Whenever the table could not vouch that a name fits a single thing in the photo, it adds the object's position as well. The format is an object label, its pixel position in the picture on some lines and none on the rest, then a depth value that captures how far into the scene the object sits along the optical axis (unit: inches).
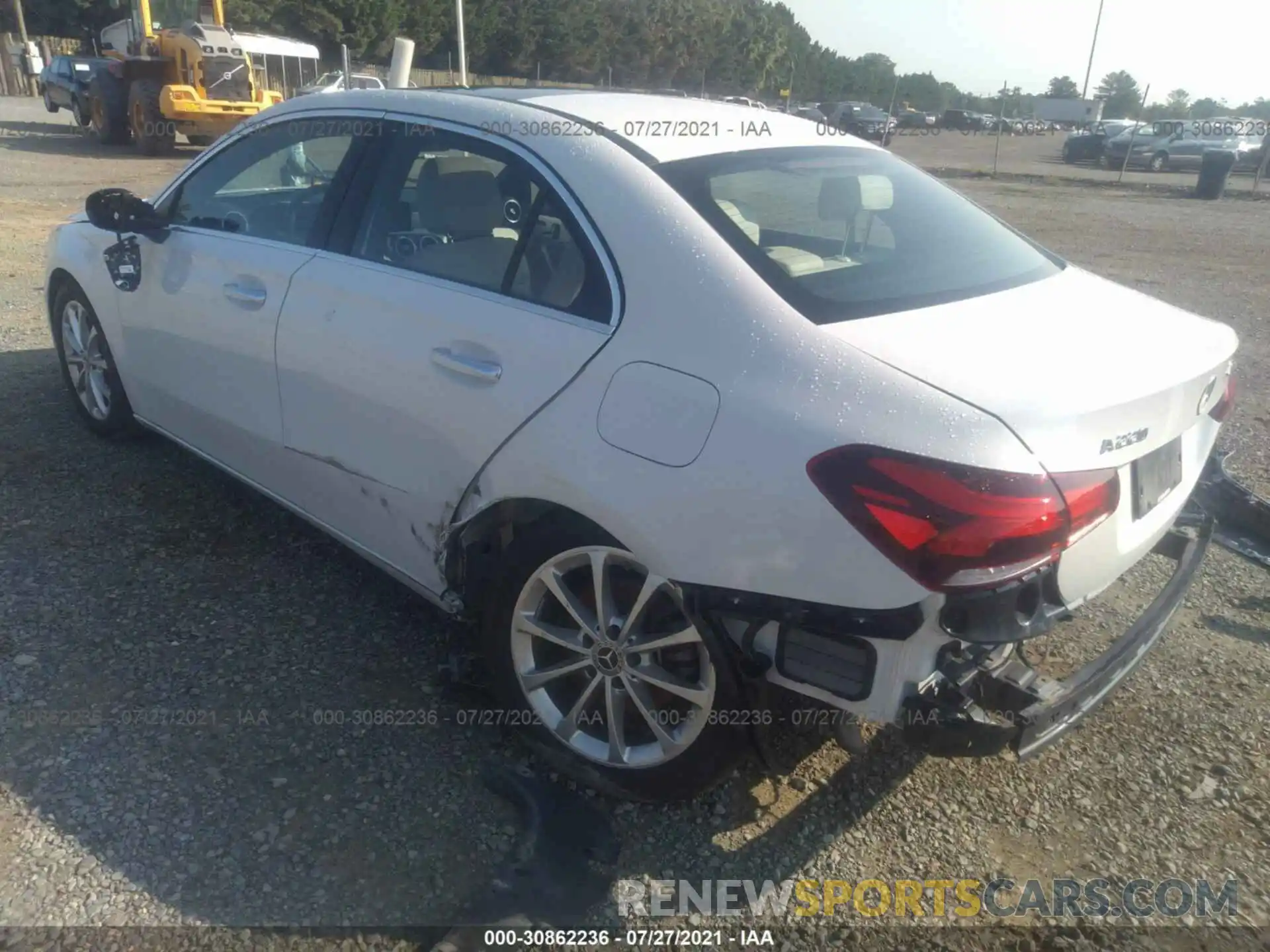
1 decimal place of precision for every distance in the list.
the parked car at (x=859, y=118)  1266.0
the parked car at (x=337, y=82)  793.1
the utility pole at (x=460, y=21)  868.0
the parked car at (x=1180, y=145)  1136.8
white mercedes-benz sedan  80.3
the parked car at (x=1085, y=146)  1312.7
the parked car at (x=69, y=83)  905.5
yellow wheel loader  717.9
